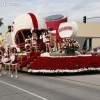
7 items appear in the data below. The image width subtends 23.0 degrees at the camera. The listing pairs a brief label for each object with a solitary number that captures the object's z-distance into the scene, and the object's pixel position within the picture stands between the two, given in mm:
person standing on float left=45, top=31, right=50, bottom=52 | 17227
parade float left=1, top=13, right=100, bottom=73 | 14039
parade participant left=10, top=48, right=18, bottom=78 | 13914
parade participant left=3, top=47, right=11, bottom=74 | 15352
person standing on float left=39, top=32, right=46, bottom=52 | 19909
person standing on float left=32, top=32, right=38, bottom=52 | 17562
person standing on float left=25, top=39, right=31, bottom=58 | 16830
